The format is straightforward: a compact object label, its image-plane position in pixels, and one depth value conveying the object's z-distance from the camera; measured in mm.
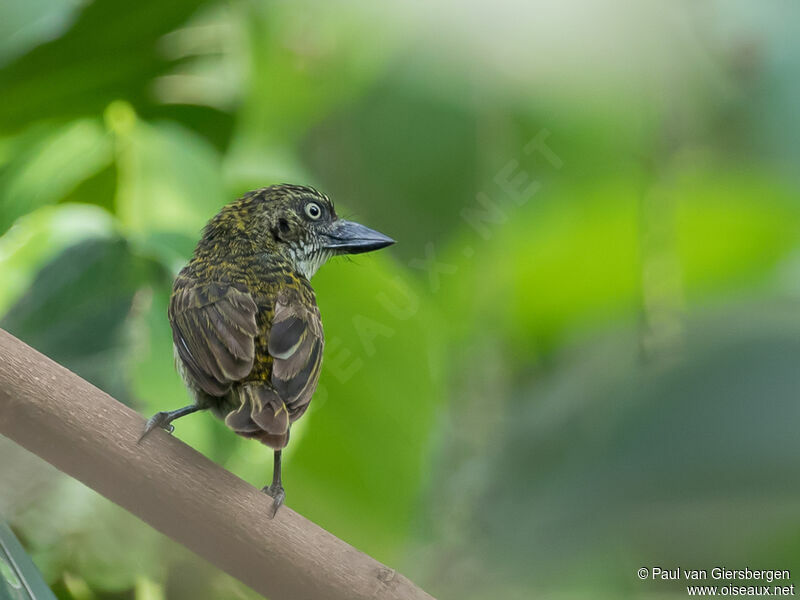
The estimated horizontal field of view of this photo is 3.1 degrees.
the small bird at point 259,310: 3729
